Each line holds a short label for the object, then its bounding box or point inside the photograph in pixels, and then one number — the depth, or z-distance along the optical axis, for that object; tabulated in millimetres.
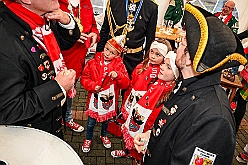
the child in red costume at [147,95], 2062
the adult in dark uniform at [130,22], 2832
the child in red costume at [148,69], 2381
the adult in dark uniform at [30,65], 1284
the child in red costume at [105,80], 2439
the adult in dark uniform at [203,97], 1184
